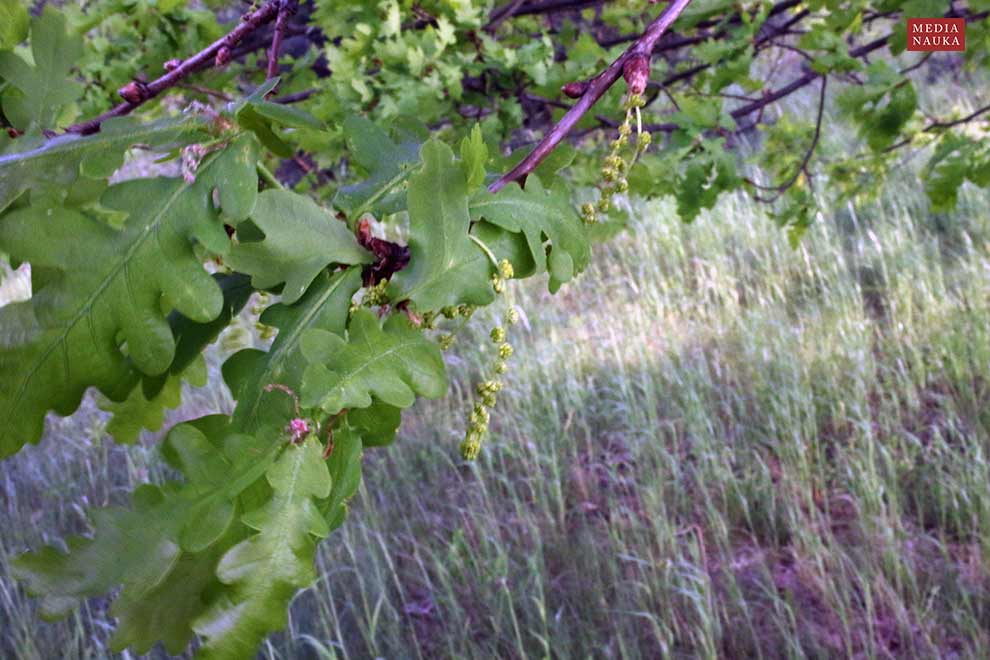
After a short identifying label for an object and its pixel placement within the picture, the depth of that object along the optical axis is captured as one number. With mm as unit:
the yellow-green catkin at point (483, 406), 484
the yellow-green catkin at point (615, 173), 544
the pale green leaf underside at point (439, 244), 489
